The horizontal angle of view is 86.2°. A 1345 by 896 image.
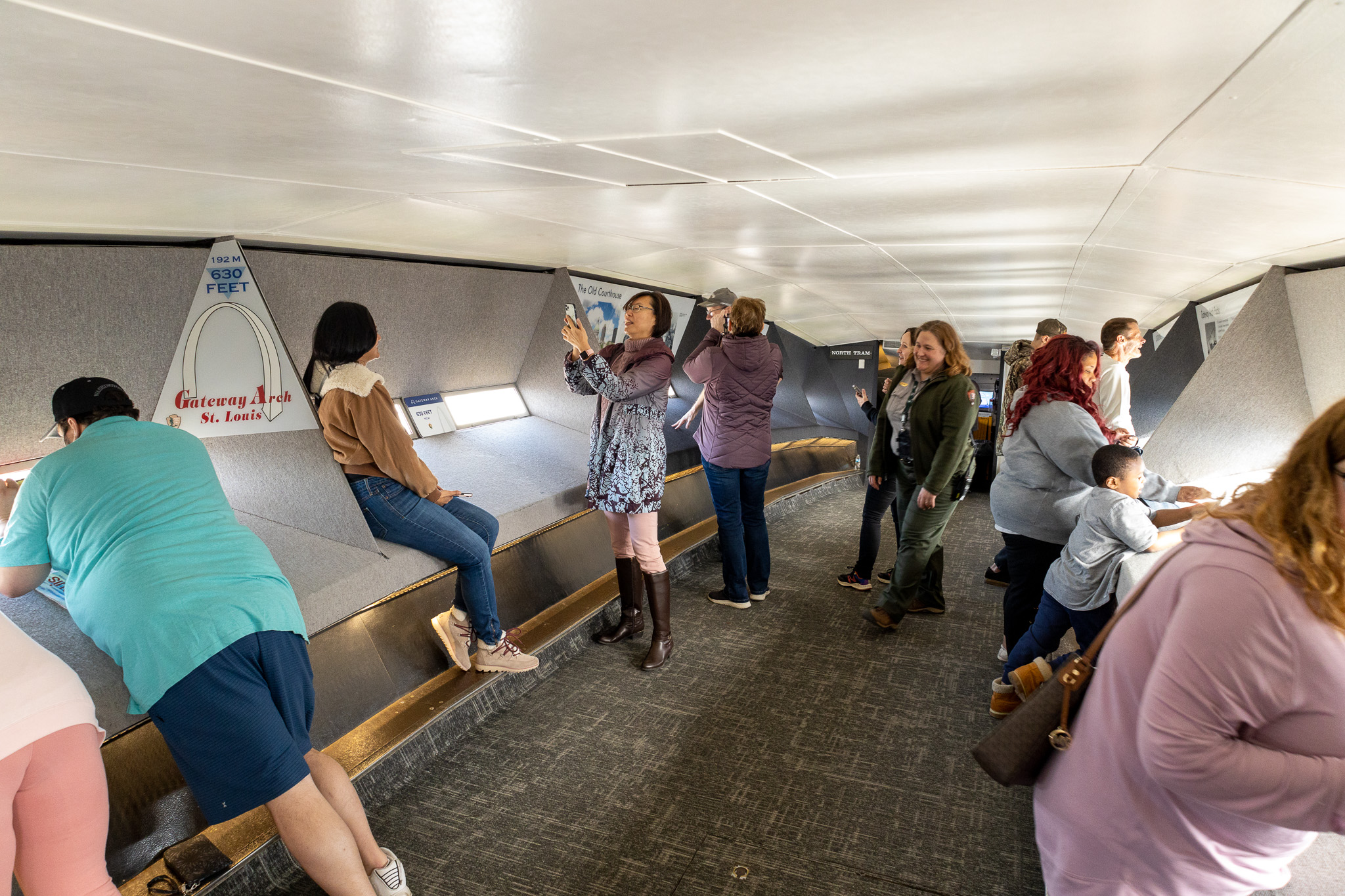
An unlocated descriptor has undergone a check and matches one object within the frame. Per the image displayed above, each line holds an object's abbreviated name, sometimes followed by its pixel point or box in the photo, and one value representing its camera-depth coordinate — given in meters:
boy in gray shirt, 2.68
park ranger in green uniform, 3.70
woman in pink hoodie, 1.08
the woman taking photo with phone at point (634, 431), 3.50
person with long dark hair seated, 3.07
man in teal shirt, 1.79
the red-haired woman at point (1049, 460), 2.98
